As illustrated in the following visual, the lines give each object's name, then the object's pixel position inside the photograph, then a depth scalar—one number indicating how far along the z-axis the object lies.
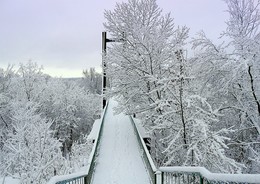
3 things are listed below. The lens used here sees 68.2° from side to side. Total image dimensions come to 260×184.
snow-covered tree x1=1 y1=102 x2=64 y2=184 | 11.55
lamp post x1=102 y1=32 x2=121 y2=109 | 21.37
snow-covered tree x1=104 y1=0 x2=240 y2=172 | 8.93
